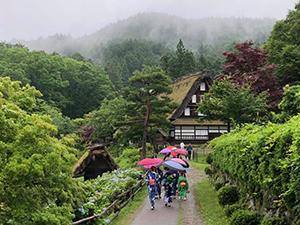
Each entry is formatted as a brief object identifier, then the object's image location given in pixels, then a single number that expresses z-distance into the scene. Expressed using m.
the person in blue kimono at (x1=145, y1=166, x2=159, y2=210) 11.16
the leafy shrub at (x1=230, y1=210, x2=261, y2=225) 6.93
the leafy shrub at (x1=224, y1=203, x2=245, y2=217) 8.85
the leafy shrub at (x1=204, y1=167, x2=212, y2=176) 17.34
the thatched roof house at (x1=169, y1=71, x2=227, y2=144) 36.69
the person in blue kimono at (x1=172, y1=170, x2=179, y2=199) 12.80
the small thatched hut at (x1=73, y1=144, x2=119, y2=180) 13.87
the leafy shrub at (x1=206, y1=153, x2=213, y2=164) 17.82
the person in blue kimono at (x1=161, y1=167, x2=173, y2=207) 11.57
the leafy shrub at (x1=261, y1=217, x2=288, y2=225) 5.61
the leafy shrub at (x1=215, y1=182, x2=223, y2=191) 13.01
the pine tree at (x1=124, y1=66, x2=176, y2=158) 25.09
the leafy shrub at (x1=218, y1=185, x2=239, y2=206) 10.09
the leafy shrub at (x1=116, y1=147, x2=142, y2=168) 27.64
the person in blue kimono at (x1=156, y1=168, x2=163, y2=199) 13.37
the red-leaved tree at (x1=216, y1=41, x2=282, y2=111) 25.30
